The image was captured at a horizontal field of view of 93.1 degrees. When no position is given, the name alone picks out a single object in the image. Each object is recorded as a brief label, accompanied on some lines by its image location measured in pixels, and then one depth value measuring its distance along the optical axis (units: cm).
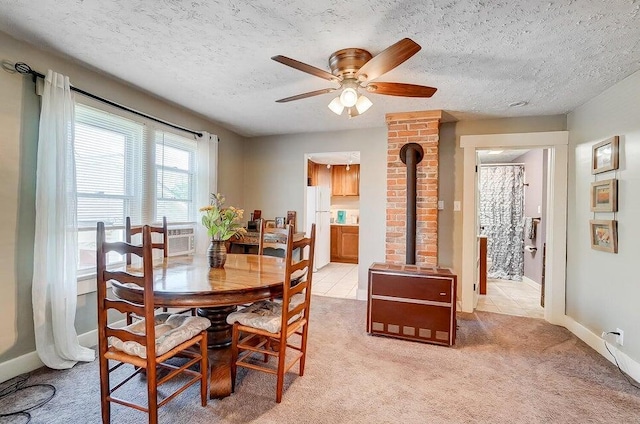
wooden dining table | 170
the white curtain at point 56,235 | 218
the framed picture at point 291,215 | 472
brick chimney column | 357
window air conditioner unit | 349
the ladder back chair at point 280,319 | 188
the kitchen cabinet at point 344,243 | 670
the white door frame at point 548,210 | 336
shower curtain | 529
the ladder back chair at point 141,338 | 154
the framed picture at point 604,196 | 250
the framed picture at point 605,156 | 250
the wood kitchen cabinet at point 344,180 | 697
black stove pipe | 345
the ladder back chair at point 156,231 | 243
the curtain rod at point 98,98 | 212
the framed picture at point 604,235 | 250
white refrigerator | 554
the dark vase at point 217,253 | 230
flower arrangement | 226
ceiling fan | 187
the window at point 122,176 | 256
